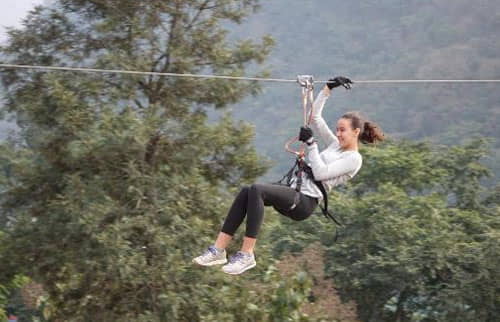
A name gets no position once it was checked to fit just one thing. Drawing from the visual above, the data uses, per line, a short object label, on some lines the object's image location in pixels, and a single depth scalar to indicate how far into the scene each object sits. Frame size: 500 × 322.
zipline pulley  9.42
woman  9.12
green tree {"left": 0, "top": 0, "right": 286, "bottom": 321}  21.52
